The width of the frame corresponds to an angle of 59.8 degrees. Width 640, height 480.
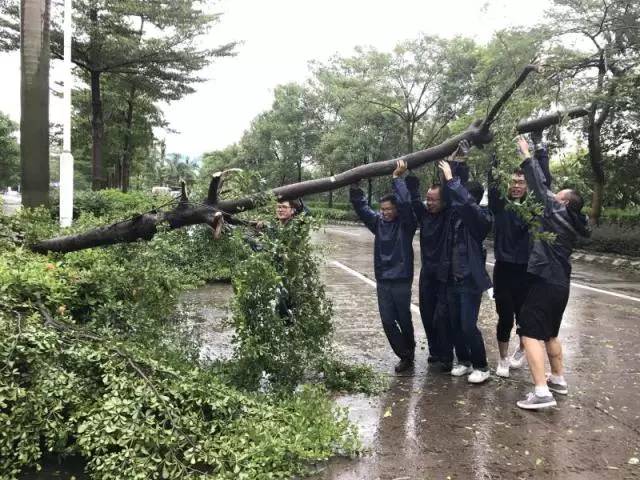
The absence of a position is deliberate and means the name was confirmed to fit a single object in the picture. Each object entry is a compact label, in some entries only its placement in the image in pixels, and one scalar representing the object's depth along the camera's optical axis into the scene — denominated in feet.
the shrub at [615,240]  51.50
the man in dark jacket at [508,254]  14.43
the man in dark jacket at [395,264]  15.33
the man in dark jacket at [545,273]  13.07
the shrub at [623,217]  54.34
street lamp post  32.07
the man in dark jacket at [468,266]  14.28
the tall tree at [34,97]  24.47
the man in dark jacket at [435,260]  15.29
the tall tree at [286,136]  127.34
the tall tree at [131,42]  49.98
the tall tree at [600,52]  44.83
